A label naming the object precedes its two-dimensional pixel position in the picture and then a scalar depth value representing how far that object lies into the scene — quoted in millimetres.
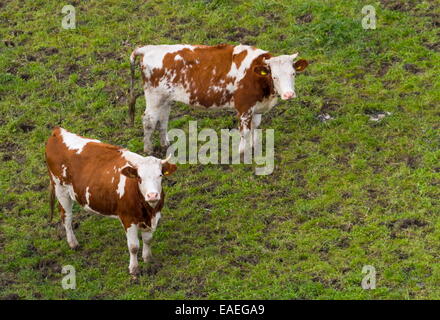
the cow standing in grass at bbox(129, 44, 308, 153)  16609
